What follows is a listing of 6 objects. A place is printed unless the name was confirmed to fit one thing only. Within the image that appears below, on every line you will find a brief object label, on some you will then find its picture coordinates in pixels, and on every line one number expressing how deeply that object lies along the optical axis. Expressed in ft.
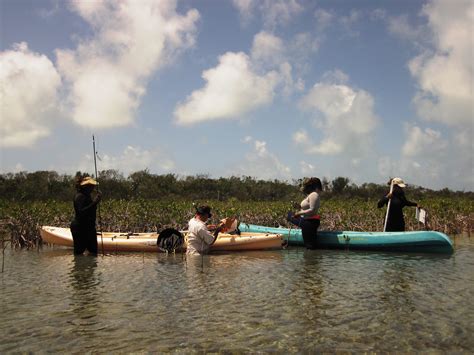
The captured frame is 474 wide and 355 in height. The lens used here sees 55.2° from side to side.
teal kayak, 34.55
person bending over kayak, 31.83
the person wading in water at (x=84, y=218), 32.50
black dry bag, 35.04
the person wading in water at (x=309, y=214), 35.63
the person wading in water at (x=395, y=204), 34.94
